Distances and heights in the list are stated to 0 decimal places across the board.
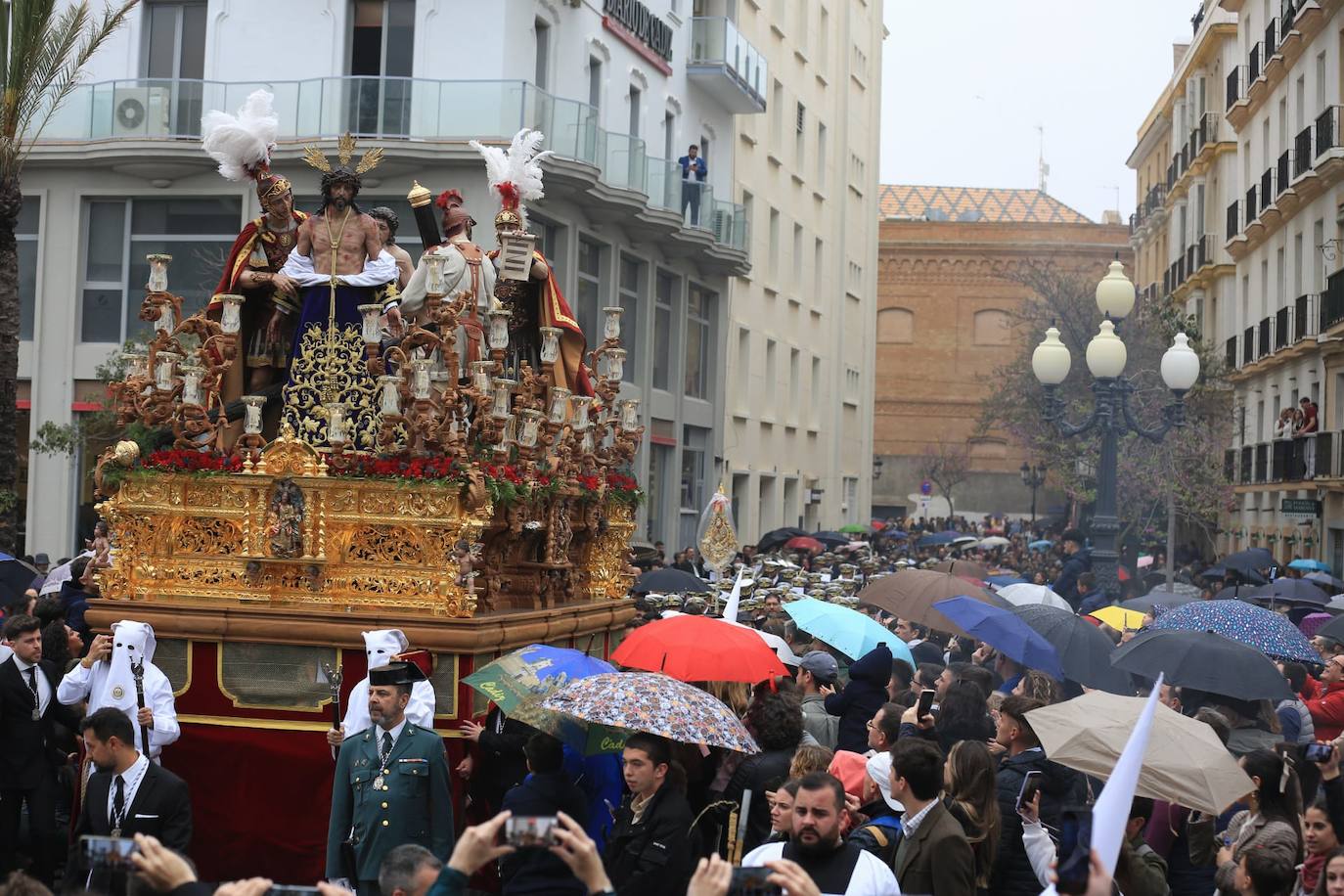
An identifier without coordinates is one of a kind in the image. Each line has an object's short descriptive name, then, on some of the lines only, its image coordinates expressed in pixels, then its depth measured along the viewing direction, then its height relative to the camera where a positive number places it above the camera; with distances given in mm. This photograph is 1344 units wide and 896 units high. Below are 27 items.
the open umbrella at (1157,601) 15750 -861
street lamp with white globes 18266 +1267
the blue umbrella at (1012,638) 11266 -886
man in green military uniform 8102 -1430
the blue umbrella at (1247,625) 11727 -802
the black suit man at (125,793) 7883 -1428
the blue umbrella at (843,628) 11617 -893
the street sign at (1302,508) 26906 +10
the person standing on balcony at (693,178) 32562 +5744
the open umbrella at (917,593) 14000 -770
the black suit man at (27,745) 9461 -1475
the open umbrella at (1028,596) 15641 -849
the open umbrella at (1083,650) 11539 -972
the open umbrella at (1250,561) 24672 -774
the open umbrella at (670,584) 18609 -997
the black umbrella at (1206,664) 10047 -918
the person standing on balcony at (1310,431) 35000 +1526
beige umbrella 7391 -1052
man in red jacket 10938 -1259
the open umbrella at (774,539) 33188 -882
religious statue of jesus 11297 +1143
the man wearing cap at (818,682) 10336 -1162
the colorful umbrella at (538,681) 8398 -985
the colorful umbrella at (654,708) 7453 -940
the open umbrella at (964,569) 17969 -767
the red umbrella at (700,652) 9016 -838
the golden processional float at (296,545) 10148 -397
